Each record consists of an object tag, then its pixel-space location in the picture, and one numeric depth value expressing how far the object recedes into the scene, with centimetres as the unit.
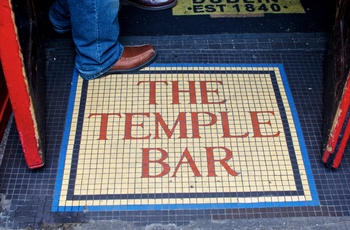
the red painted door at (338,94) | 247
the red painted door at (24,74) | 206
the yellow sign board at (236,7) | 382
